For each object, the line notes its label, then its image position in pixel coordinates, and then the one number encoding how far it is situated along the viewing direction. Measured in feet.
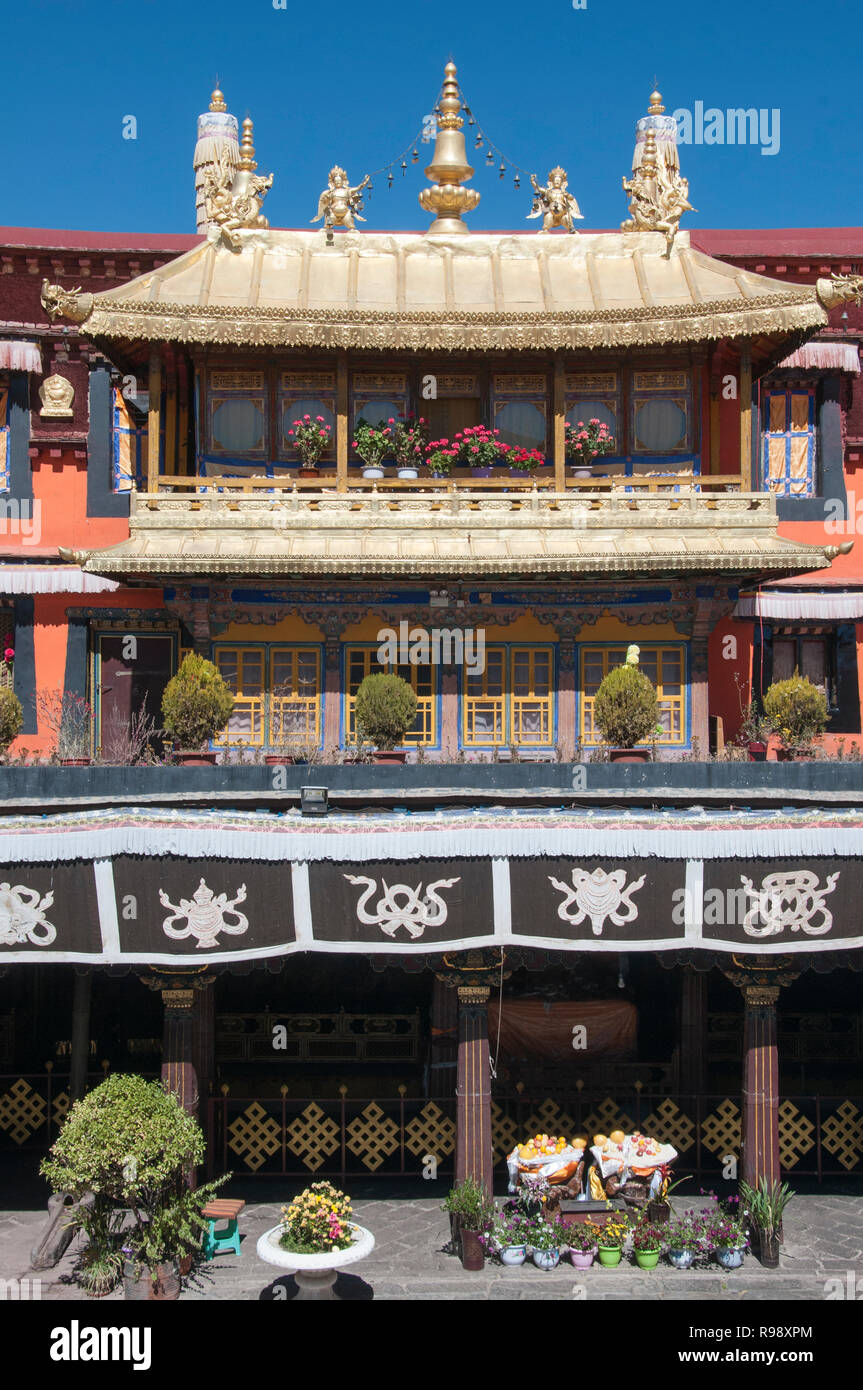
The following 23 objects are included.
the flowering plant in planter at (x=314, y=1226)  42.42
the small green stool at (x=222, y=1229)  48.24
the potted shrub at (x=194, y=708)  61.05
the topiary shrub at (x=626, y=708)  61.87
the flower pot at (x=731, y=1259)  47.42
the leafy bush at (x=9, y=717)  61.11
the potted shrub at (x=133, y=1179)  43.55
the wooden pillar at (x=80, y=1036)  54.70
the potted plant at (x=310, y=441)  72.79
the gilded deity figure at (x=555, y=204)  80.43
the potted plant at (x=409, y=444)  72.90
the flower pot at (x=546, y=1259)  47.55
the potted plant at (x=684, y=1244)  47.57
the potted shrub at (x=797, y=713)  63.98
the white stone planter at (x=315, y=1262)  41.88
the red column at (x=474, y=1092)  49.19
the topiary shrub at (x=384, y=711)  61.26
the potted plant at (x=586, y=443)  73.31
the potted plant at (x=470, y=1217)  47.67
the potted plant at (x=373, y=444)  72.79
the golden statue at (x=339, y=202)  78.64
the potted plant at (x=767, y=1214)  47.73
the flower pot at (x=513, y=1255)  47.70
